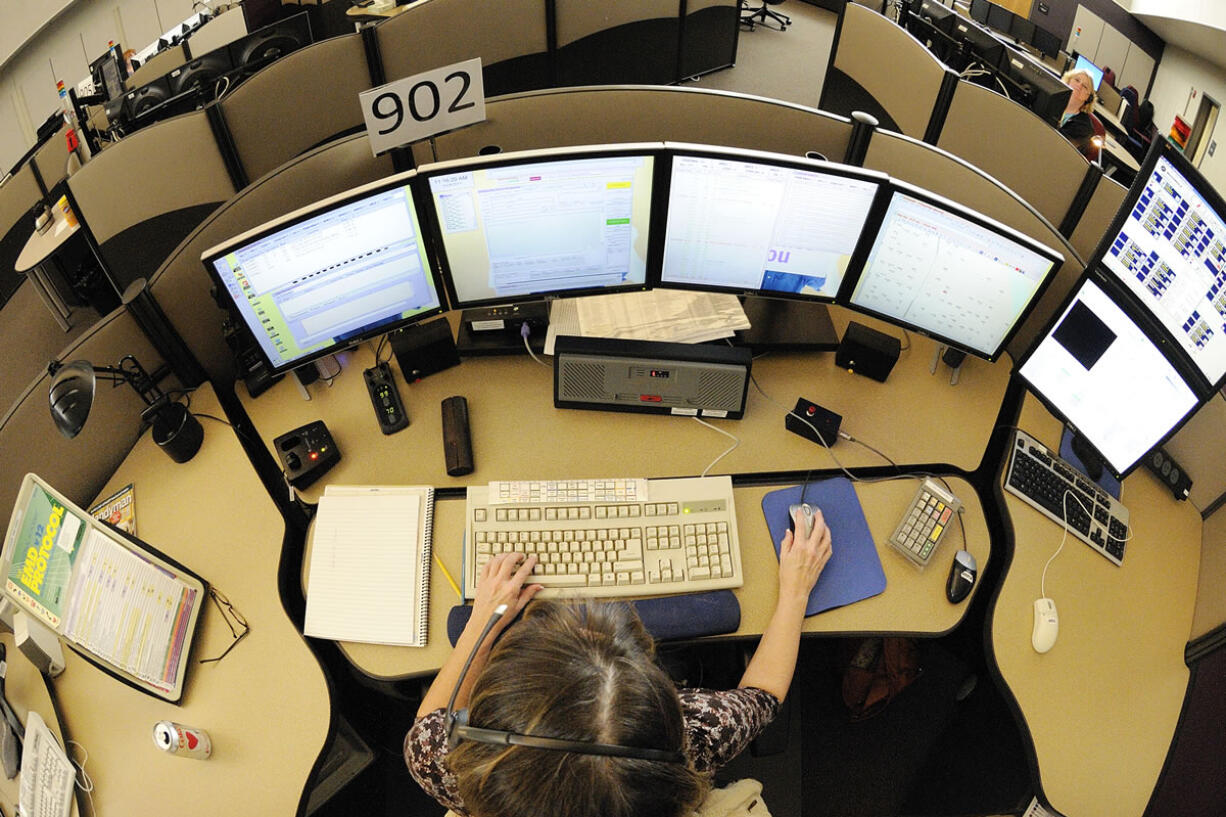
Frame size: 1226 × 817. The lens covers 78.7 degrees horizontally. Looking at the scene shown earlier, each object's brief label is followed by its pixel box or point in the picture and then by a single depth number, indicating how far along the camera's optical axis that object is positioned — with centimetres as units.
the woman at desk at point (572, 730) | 93
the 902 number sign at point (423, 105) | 166
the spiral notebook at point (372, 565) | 142
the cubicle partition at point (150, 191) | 229
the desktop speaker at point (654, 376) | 168
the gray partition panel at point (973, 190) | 172
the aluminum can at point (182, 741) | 126
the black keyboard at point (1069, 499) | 154
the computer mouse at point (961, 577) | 146
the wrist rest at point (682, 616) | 141
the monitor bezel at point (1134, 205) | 130
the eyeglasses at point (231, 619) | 143
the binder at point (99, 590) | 118
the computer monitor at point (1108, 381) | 142
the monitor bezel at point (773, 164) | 152
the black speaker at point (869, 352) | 178
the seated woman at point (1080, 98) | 265
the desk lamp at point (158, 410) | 146
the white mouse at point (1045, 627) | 140
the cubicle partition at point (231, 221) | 165
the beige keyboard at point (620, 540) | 147
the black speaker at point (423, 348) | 176
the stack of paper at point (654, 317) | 180
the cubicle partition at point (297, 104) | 262
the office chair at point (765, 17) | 549
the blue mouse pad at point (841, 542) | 147
